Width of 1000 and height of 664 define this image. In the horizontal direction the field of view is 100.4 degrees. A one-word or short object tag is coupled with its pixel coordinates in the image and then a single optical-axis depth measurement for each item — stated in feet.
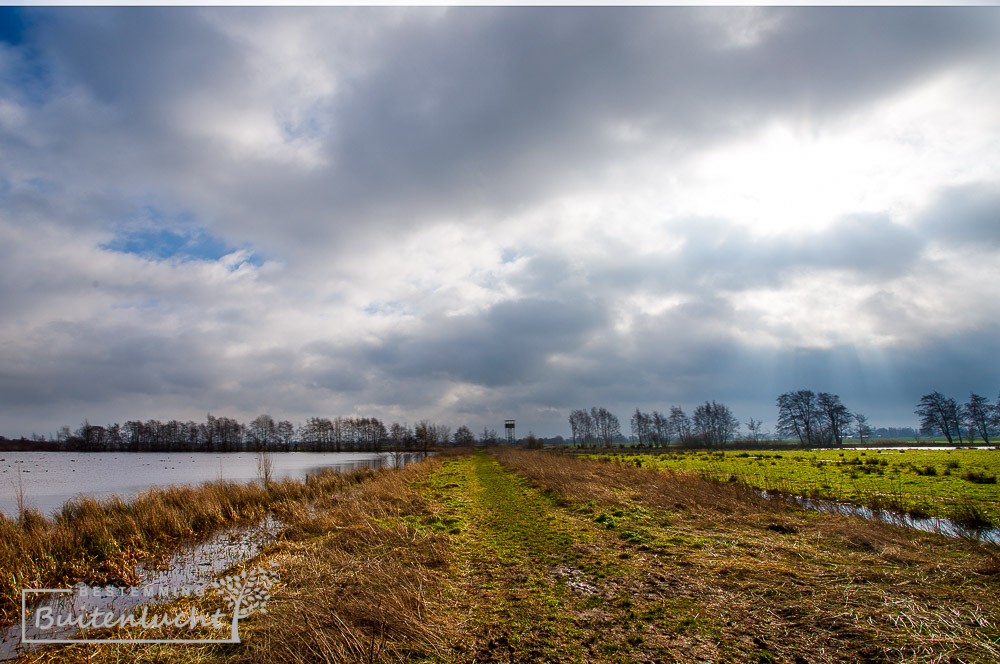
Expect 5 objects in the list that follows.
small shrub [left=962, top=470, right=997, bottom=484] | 64.90
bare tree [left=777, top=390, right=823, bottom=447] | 321.11
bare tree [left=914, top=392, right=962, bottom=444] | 290.15
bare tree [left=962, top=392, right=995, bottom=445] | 284.41
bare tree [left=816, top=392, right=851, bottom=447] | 308.60
